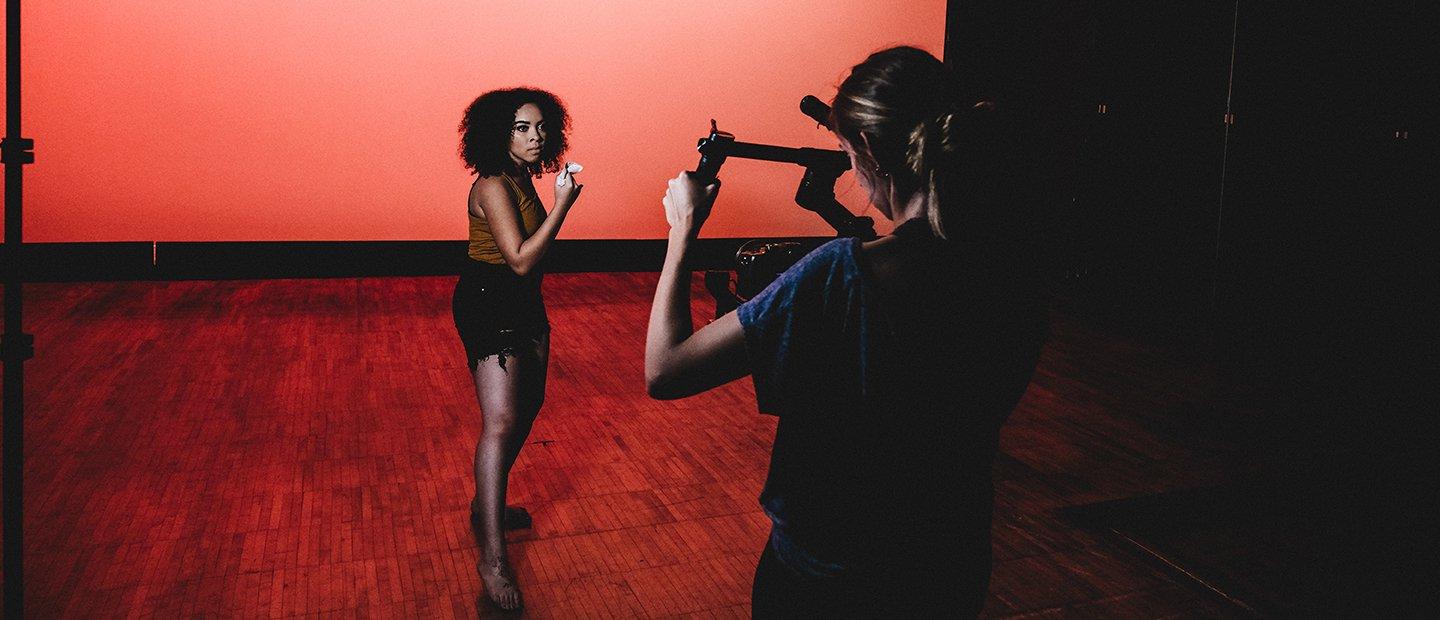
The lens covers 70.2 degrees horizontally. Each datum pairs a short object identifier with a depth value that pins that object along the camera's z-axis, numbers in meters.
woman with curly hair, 2.51
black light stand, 1.59
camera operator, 0.99
